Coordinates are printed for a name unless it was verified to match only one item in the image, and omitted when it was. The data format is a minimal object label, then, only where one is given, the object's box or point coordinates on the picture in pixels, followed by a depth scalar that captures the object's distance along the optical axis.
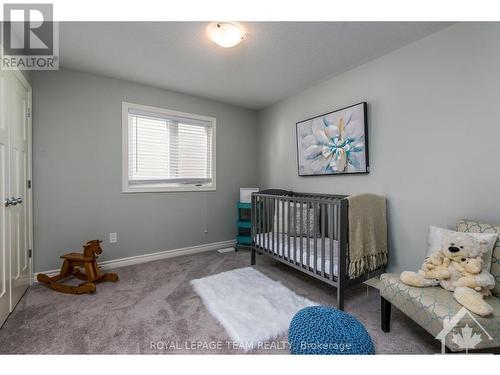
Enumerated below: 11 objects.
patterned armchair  1.01
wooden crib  1.68
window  2.68
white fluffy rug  1.43
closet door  1.53
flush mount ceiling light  1.62
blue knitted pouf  1.04
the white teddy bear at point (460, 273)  1.16
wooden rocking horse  2.03
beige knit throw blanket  1.72
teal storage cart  3.16
